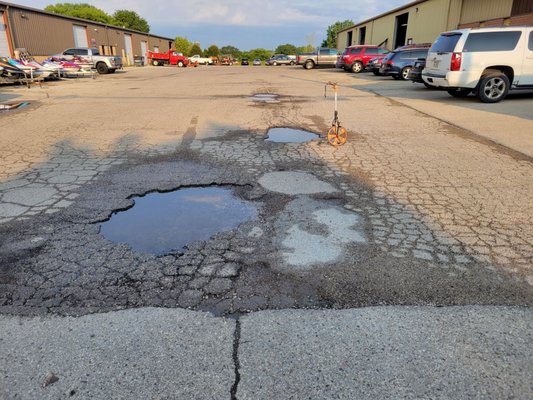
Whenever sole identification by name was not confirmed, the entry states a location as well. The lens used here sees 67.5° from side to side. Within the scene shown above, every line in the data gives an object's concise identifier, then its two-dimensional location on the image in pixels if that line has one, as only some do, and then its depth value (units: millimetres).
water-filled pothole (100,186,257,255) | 3998
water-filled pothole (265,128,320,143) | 8344
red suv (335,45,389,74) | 31172
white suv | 12109
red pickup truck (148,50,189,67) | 57969
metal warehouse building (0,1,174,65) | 29938
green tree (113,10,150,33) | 89750
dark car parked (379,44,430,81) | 21338
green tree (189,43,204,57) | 88312
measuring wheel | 7910
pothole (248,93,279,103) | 14727
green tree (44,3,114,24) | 77375
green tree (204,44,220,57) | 90875
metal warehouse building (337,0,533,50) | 21098
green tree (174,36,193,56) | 89638
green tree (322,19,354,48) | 101275
